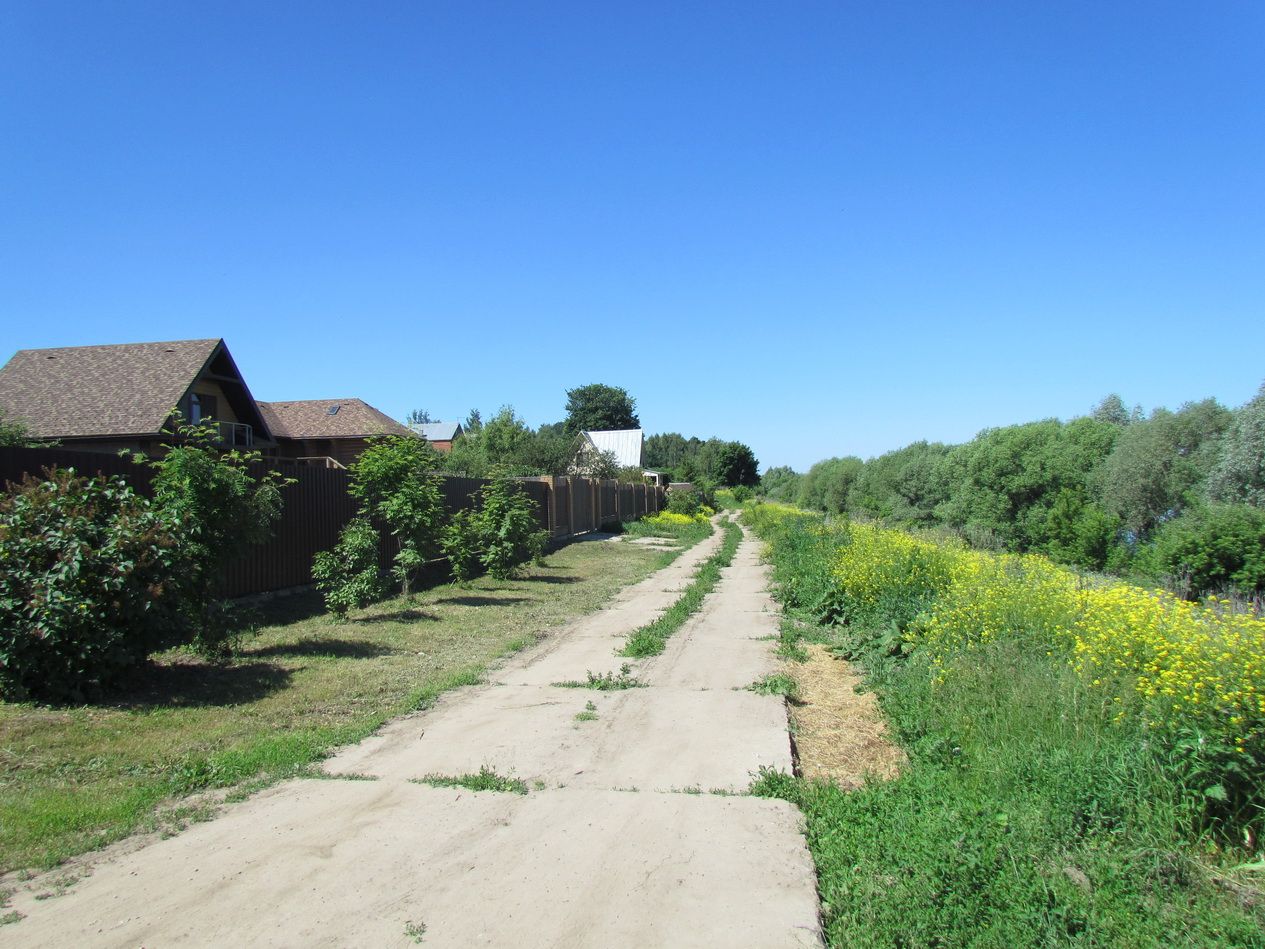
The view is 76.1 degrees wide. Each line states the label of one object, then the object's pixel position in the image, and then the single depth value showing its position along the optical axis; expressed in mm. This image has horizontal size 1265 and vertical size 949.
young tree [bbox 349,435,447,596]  12180
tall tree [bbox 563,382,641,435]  105312
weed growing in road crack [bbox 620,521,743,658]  9367
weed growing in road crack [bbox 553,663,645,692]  7613
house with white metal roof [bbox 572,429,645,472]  66250
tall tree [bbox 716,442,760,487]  101688
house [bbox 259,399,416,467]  37031
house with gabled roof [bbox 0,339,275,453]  22156
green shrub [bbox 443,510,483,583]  14320
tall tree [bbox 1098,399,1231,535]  31328
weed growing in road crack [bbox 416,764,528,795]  4934
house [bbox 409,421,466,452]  65062
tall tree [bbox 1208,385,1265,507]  26703
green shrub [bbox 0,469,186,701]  5957
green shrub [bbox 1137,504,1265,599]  18141
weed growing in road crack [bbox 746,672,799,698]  7332
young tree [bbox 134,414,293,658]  7227
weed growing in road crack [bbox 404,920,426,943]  3250
